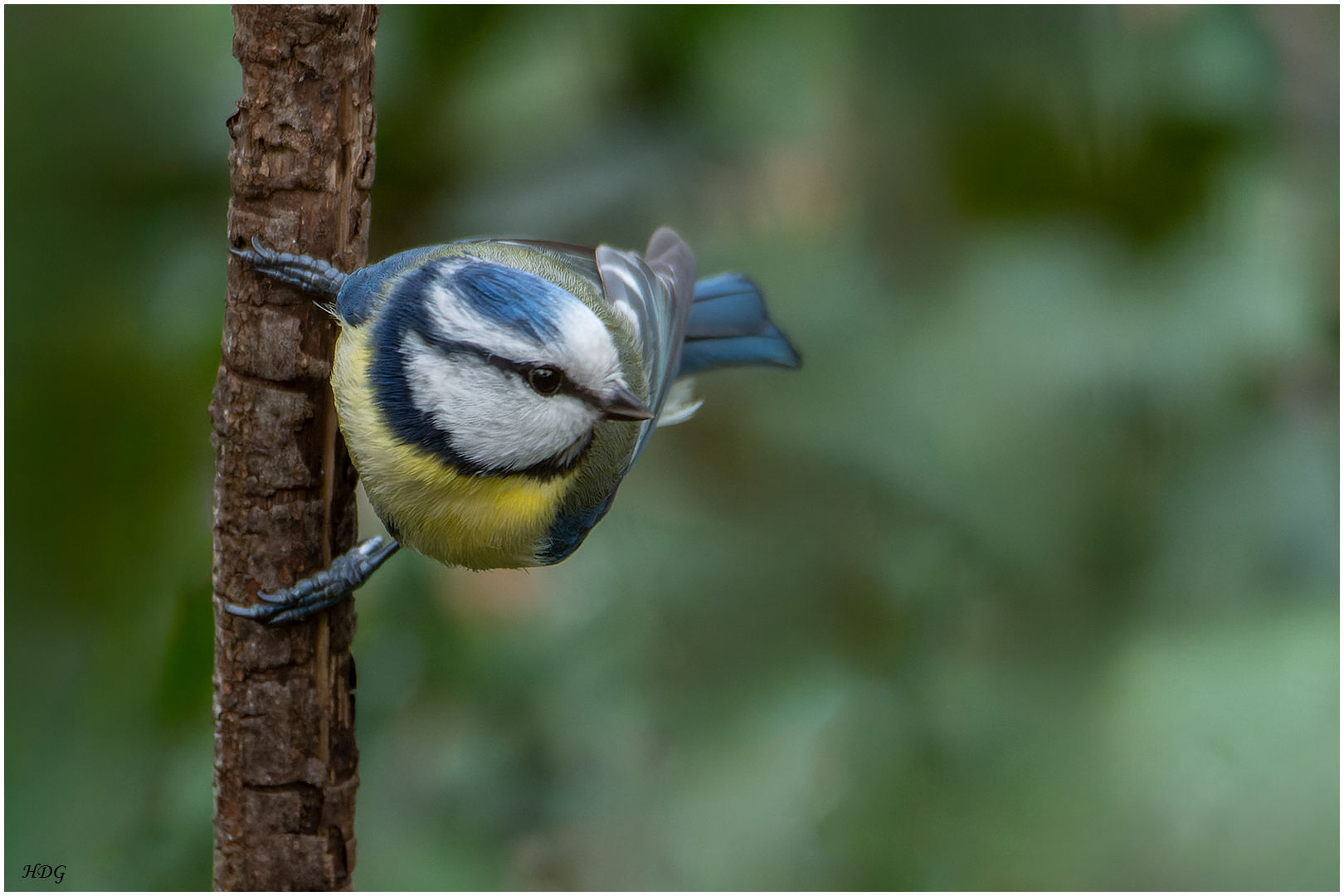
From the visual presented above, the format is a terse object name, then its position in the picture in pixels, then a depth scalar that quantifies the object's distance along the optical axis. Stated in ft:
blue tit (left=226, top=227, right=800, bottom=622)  7.07
